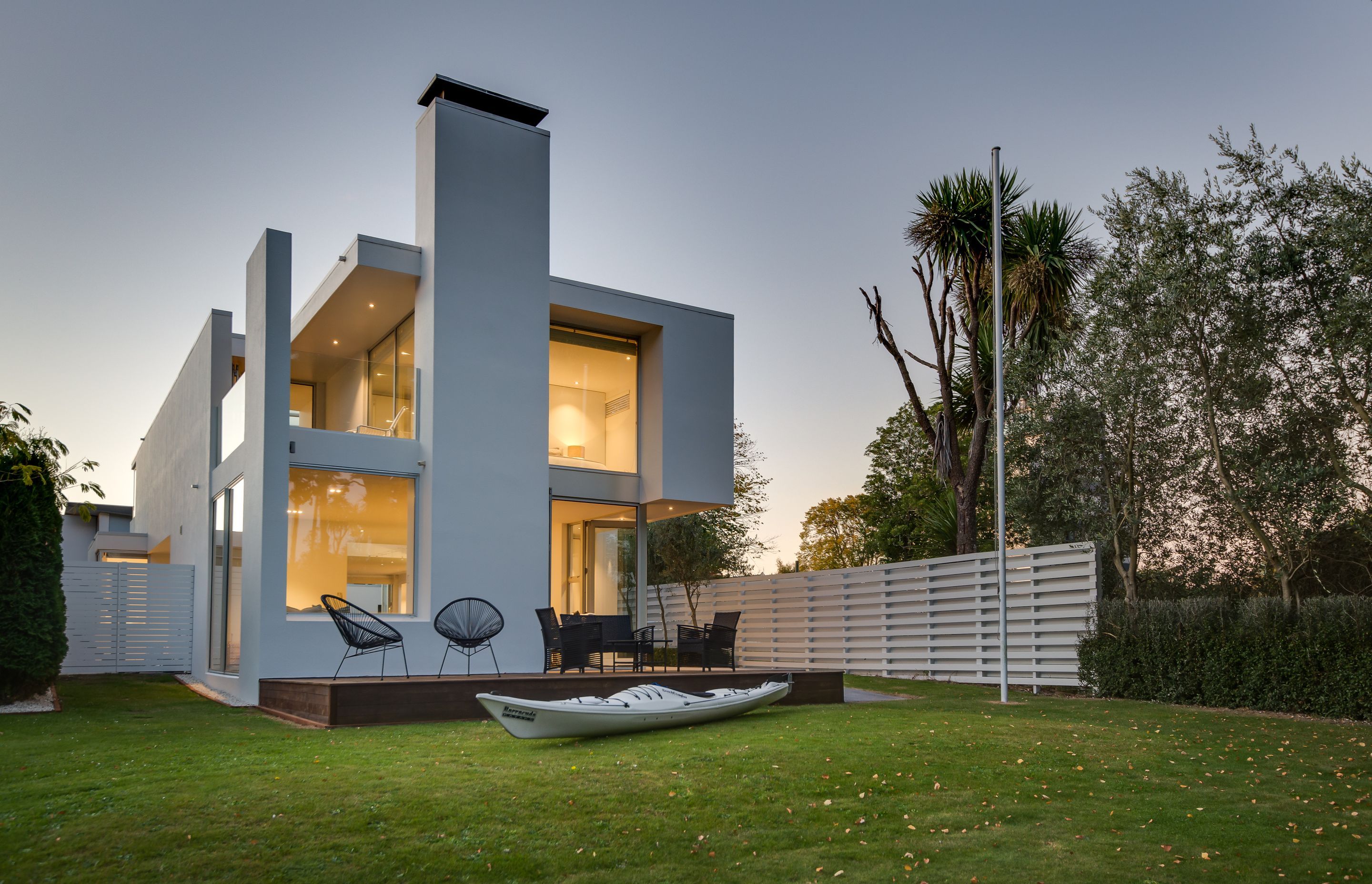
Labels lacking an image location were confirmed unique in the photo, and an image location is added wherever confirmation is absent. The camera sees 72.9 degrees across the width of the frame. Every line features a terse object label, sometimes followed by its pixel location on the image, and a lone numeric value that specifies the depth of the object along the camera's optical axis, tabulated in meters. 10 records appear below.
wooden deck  8.09
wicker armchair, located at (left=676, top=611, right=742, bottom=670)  11.88
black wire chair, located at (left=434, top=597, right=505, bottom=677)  10.30
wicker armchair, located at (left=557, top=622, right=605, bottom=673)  9.99
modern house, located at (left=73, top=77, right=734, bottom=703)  10.67
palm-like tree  16.33
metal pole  11.20
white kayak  6.64
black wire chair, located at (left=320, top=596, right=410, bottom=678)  9.37
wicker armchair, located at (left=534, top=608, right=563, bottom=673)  10.68
